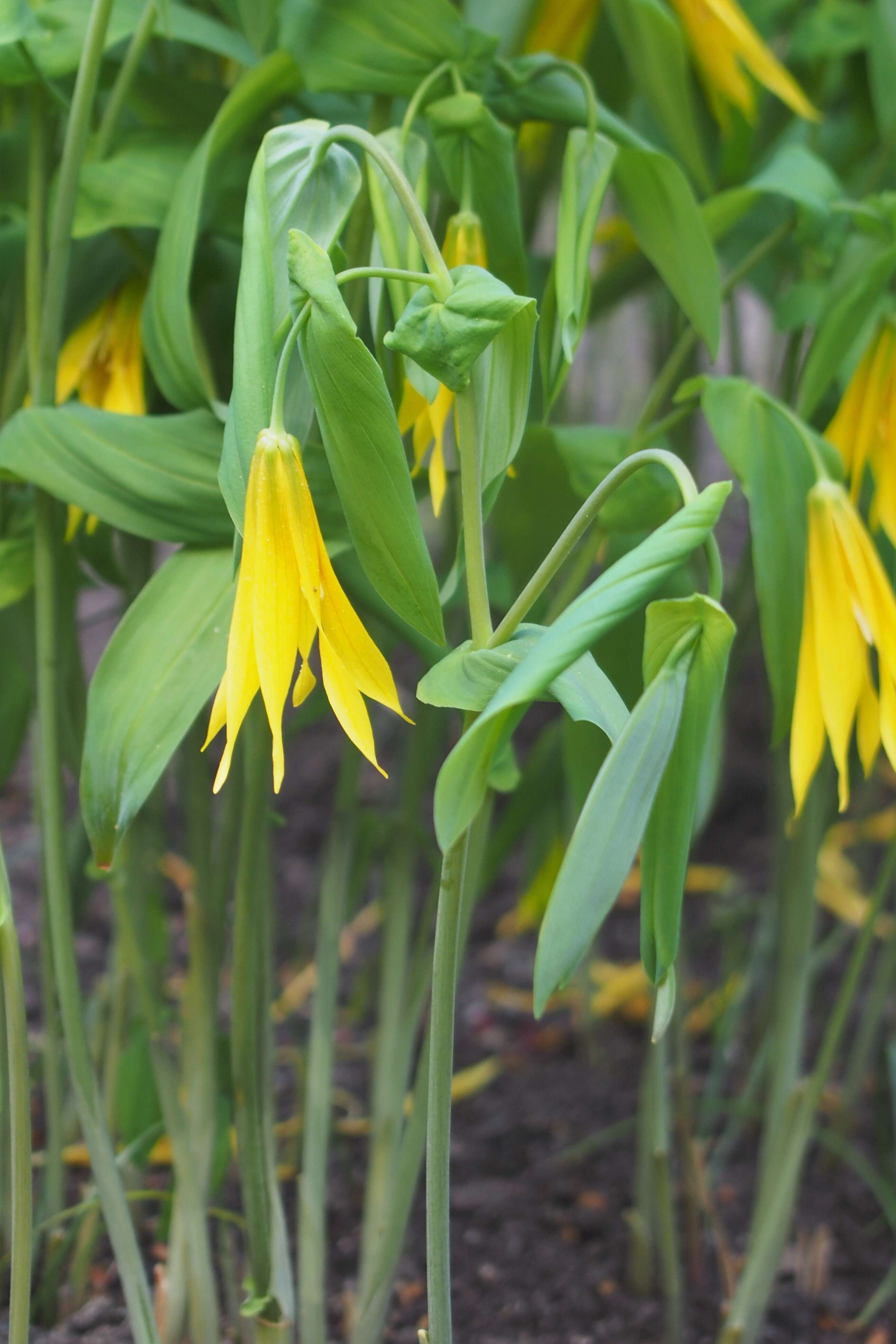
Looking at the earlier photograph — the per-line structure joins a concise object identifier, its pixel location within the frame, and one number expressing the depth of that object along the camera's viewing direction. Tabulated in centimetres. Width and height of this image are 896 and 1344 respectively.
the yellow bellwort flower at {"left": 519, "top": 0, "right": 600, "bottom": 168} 76
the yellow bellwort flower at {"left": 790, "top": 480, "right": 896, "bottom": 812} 68
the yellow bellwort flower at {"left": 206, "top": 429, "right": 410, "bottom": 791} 63
